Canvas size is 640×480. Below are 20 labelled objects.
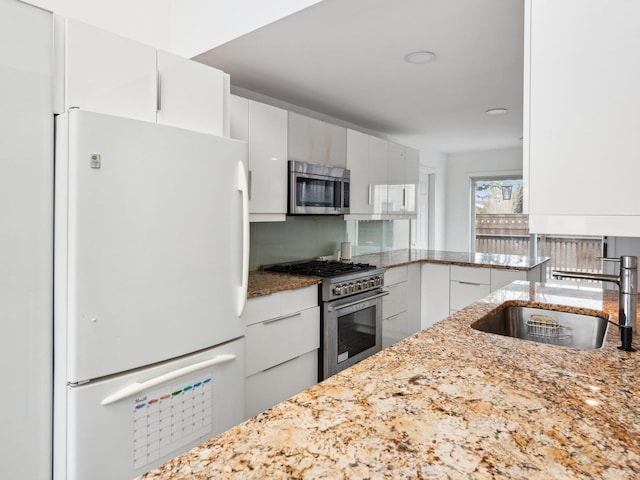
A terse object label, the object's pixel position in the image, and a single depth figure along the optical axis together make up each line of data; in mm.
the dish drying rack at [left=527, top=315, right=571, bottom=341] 1793
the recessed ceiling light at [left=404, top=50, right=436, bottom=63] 2408
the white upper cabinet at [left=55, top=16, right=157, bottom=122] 1522
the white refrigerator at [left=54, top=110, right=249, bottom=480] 1445
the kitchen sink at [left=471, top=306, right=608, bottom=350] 1759
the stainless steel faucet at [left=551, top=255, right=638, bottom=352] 1415
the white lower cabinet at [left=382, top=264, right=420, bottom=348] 3682
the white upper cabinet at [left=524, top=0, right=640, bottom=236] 860
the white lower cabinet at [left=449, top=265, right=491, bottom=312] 3912
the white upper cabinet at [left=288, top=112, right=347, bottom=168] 2975
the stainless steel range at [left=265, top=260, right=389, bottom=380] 2807
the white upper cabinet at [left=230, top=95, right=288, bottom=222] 2592
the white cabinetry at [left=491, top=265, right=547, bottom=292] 3742
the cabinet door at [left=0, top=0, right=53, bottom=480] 1351
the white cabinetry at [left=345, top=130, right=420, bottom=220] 3637
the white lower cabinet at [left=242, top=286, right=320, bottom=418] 2316
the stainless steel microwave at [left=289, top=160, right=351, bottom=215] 2922
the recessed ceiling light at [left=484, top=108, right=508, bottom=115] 3707
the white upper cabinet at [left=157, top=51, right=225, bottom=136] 1872
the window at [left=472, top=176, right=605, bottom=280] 5406
